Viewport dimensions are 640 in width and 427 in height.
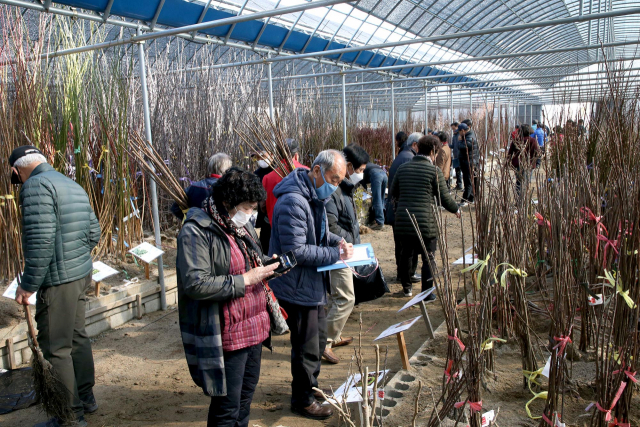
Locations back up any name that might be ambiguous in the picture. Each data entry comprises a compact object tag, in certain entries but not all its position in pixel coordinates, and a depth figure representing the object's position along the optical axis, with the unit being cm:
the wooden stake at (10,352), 290
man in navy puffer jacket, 229
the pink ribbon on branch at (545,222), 269
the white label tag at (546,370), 168
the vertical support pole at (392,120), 835
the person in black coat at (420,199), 374
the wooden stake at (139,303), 376
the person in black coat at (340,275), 287
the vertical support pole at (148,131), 358
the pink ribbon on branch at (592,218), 205
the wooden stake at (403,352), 242
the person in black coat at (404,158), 466
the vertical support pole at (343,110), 631
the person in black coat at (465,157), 777
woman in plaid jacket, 174
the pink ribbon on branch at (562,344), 158
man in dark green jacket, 223
